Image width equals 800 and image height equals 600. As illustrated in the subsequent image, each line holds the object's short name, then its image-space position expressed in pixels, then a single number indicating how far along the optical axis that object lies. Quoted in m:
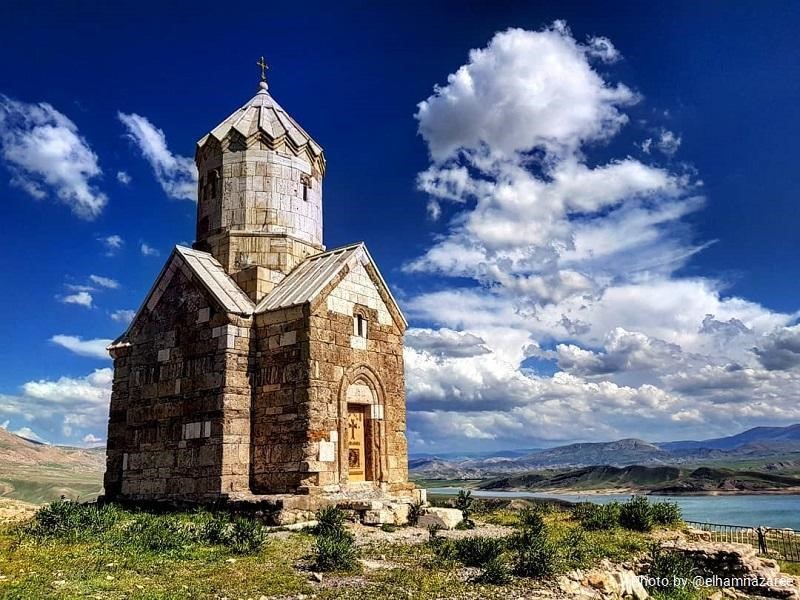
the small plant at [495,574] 8.65
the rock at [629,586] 9.39
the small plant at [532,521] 12.72
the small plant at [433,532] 12.06
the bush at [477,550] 9.68
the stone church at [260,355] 14.80
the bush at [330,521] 11.55
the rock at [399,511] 13.57
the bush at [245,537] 10.14
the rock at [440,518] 13.88
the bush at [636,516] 14.59
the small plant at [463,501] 16.44
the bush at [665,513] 15.66
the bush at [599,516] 14.65
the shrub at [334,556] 9.09
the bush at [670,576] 10.09
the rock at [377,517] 13.09
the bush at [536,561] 9.08
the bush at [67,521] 11.48
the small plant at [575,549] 10.12
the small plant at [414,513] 13.88
